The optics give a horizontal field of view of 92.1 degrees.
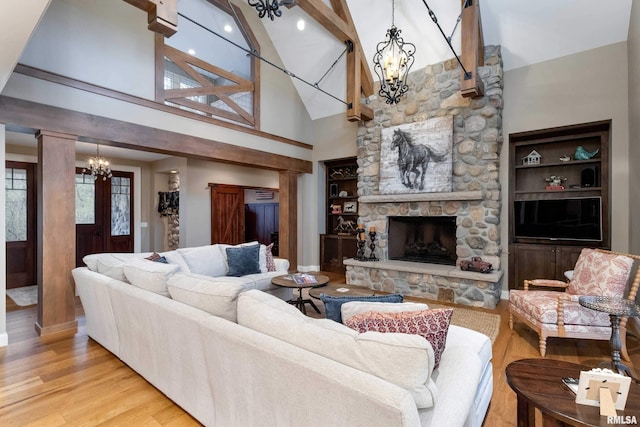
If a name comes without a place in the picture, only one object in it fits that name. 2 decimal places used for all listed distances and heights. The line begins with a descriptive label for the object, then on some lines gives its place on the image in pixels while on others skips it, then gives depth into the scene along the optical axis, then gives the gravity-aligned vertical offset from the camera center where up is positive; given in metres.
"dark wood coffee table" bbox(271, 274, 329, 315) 3.63 -0.84
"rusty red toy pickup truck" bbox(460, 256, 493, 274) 4.44 -0.78
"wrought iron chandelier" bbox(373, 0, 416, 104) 3.53 +1.70
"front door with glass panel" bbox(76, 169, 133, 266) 6.35 +0.00
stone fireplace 4.54 +0.11
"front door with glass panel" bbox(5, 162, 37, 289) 5.39 -0.17
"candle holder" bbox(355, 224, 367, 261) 5.77 -0.57
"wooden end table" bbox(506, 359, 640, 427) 1.25 -0.83
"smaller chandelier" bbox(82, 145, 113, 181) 5.58 +0.89
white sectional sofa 1.11 -0.68
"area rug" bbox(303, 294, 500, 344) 3.50 -1.34
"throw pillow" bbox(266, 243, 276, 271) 4.60 -0.74
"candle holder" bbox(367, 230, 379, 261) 5.67 -0.60
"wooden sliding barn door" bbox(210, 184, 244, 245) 7.05 -0.01
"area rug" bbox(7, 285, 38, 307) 4.55 -1.29
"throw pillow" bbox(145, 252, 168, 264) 3.65 -0.53
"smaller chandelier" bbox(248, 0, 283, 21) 2.76 +1.86
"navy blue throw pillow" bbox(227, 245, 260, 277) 4.29 -0.66
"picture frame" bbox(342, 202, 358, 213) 6.78 +0.13
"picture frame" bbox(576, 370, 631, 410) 1.27 -0.73
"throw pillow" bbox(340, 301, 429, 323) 1.61 -0.50
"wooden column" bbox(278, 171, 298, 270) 6.67 -0.08
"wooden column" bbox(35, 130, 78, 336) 3.37 -0.21
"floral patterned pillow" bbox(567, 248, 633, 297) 2.84 -0.61
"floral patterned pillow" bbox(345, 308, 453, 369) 1.38 -0.51
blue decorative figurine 4.33 +0.82
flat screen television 4.18 -0.10
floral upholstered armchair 2.77 -0.88
